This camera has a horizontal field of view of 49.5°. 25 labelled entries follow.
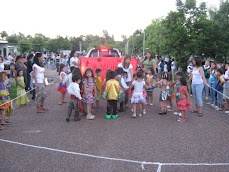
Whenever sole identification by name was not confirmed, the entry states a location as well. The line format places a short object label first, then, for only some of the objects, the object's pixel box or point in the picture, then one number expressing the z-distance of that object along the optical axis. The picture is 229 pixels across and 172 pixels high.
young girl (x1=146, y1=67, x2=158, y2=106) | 8.88
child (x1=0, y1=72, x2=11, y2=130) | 6.69
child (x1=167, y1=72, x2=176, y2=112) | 8.22
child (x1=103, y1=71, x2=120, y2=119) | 7.31
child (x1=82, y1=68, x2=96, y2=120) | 7.39
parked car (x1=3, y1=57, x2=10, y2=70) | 26.90
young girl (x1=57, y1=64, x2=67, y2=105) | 9.46
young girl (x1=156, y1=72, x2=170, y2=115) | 7.92
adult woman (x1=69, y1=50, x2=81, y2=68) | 9.98
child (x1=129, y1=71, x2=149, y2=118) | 7.53
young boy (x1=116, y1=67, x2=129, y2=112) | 7.70
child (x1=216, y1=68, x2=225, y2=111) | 8.81
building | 32.86
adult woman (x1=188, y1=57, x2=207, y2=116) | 7.79
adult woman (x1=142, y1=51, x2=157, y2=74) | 9.51
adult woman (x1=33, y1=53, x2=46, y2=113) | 7.83
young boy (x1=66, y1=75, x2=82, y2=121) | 6.94
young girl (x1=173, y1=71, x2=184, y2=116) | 7.73
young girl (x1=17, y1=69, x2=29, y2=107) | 9.10
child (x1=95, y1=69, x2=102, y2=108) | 8.36
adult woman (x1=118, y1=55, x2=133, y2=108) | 8.07
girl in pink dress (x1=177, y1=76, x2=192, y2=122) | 7.13
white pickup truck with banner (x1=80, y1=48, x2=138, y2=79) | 9.80
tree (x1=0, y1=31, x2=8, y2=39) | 91.70
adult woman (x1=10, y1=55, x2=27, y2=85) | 10.13
